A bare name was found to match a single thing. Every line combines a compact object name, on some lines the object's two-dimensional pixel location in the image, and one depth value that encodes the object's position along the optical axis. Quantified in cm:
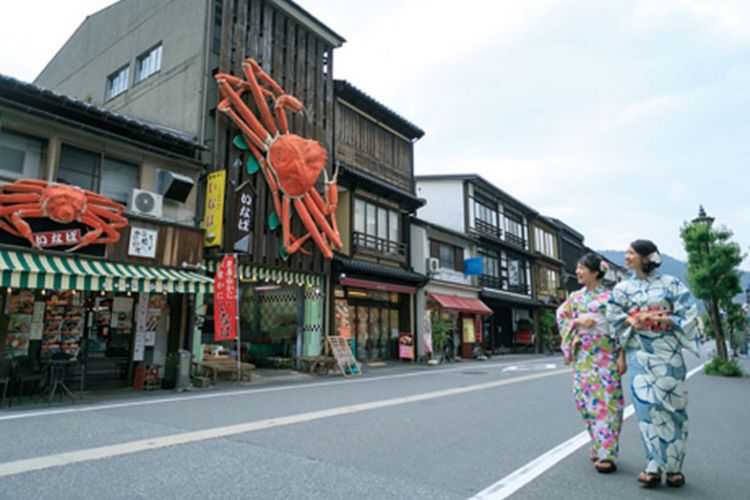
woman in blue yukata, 393
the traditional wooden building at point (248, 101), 1484
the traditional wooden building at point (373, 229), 1983
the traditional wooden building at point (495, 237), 3012
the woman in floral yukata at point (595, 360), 441
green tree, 1545
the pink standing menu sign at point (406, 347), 2166
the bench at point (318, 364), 1576
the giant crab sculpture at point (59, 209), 957
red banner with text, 1263
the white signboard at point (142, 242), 1153
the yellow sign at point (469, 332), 2603
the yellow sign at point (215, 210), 1341
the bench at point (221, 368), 1265
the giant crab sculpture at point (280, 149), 1529
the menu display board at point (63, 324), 1047
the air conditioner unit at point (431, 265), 2372
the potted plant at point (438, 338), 2259
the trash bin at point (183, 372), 1123
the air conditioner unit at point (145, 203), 1193
